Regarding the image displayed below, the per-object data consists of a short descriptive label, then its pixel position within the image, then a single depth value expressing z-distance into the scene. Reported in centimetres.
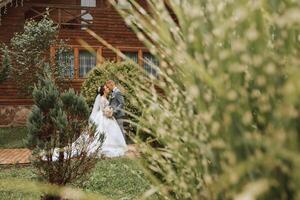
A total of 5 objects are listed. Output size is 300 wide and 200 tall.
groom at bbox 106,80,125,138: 1493
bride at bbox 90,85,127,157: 1469
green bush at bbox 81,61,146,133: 1819
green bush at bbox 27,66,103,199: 809
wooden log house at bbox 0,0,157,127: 2233
